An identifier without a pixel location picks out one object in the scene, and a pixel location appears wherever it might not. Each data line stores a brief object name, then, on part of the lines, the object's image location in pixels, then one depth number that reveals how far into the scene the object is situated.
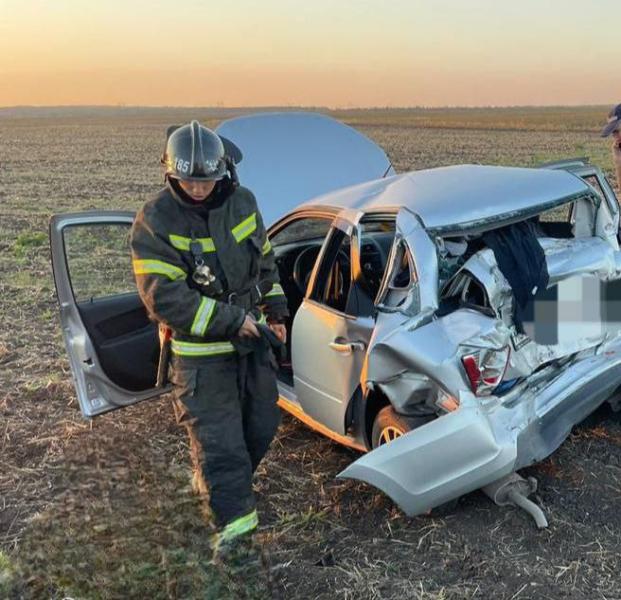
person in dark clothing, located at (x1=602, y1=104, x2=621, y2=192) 6.79
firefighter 3.31
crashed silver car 3.32
